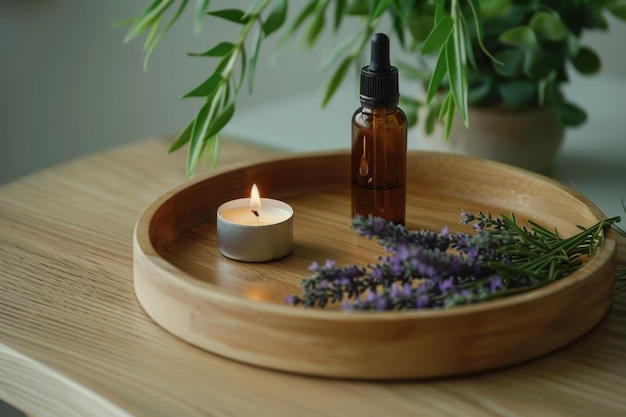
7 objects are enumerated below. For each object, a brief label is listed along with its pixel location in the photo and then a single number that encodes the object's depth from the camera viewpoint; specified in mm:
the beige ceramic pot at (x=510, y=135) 896
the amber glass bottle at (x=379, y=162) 763
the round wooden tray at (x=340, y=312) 634
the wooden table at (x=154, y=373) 631
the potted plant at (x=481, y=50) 793
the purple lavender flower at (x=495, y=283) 655
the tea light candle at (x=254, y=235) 732
